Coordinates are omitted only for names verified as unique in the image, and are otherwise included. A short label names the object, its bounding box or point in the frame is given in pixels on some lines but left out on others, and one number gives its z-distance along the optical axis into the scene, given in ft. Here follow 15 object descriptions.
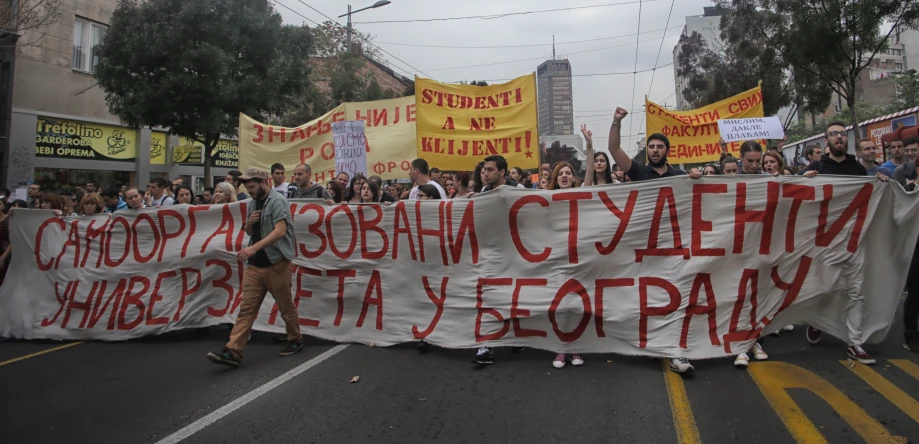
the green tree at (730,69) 60.95
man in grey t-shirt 15.05
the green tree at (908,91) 92.17
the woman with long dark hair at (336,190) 21.21
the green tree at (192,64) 40.68
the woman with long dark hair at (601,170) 18.84
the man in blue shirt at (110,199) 22.71
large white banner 13.48
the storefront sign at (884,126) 41.81
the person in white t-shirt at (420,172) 19.96
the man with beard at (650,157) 15.21
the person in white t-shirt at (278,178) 24.22
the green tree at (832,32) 40.55
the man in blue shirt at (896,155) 19.66
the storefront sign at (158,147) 63.62
